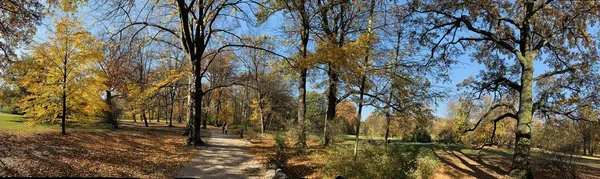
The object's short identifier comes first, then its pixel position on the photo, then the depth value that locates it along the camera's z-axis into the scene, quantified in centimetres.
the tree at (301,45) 1294
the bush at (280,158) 1053
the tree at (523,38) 886
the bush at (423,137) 2859
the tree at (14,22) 894
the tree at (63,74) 1498
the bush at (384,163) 797
